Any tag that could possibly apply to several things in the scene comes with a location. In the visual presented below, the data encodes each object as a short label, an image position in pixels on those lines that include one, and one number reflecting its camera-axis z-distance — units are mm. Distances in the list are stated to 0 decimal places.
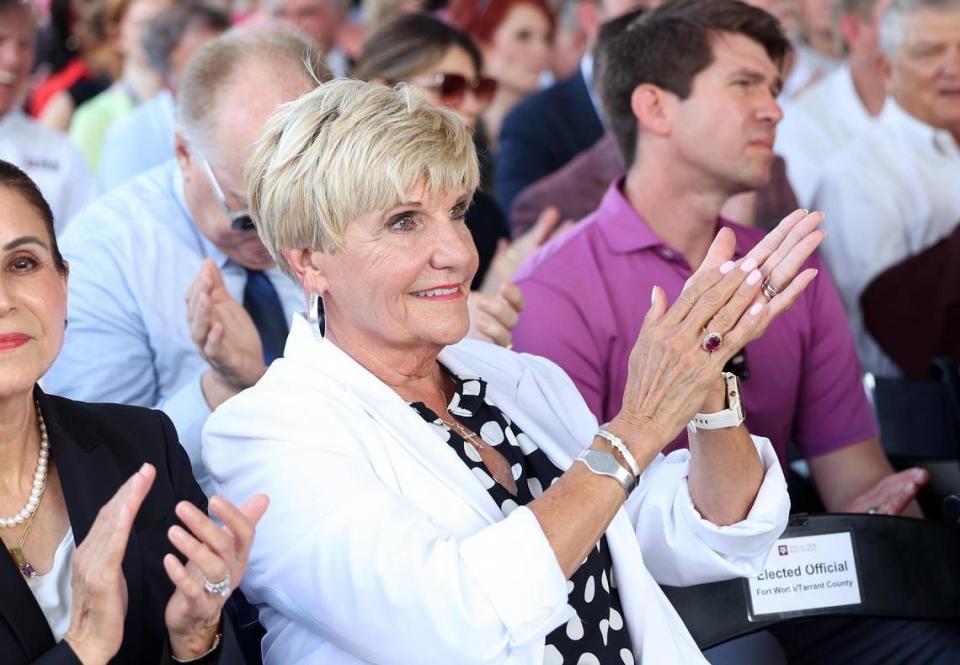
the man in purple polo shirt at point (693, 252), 2951
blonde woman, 1829
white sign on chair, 2428
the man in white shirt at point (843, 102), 4992
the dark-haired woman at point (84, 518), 1673
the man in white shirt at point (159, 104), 4574
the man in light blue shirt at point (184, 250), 2832
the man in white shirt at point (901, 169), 4141
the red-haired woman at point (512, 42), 6363
